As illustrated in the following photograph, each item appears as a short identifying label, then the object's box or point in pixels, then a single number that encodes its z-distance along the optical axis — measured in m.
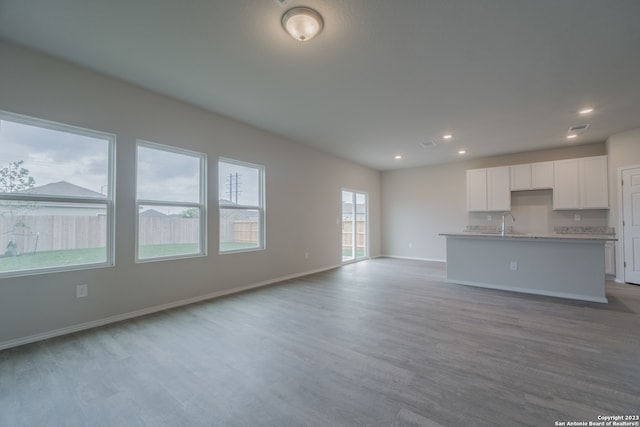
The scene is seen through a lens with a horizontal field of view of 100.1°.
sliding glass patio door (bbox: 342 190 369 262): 7.34
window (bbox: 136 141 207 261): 3.39
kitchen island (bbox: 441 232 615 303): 3.84
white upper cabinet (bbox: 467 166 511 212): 6.16
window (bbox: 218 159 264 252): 4.27
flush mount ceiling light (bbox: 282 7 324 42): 2.08
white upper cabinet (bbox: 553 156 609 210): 5.22
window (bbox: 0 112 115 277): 2.55
